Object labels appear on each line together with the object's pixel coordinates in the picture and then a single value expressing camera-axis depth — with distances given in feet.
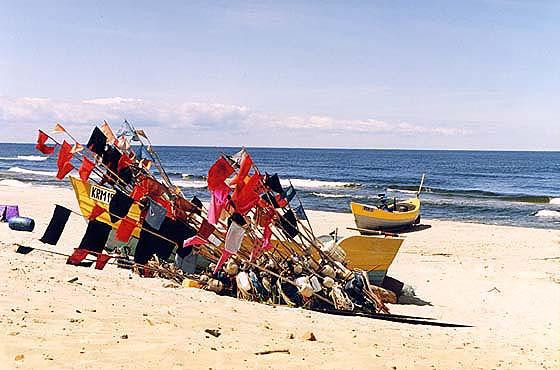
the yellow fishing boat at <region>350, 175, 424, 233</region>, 78.84
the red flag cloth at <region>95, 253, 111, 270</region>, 31.35
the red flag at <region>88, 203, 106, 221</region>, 32.35
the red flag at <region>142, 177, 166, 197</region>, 33.17
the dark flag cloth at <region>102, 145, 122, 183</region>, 36.86
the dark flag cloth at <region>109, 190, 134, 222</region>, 31.99
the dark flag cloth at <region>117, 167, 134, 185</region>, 36.88
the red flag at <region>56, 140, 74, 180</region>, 34.81
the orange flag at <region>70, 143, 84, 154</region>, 35.79
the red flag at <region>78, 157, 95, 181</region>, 36.47
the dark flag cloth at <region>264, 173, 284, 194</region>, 35.06
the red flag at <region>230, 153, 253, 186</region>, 29.35
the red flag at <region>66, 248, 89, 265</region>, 31.37
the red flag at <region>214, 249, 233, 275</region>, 28.71
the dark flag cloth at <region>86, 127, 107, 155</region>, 36.32
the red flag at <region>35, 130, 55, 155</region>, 36.32
